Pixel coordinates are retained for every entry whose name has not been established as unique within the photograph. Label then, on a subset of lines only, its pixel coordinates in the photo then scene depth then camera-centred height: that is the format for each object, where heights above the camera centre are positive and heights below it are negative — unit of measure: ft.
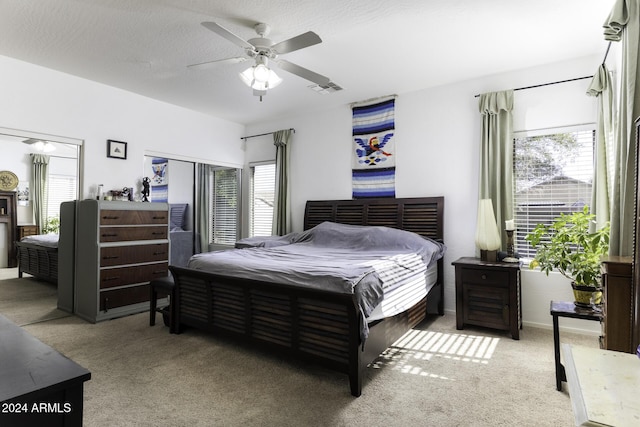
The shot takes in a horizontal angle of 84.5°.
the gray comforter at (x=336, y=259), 8.06 -1.27
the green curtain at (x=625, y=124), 6.48 +1.81
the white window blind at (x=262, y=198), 19.61 +1.04
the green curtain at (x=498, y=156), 12.60 +2.19
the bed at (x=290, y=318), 7.64 -2.63
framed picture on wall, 14.61 +2.82
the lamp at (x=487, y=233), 12.06 -0.58
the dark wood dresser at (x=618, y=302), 6.00 -1.49
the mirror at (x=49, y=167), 12.95 +2.03
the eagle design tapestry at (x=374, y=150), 15.49 +3.01
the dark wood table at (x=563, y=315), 7.72 -2.20
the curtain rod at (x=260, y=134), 18.53 +4.62
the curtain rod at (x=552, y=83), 11.70 +4.60
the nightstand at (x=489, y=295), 10.96 -2.56
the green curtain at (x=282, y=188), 18.20 +1.47
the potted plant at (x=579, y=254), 8.21 -0.95
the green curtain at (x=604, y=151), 9.95 +1.87
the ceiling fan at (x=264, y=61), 8.83 +4.21
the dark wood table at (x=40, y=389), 2.45 -1.24
